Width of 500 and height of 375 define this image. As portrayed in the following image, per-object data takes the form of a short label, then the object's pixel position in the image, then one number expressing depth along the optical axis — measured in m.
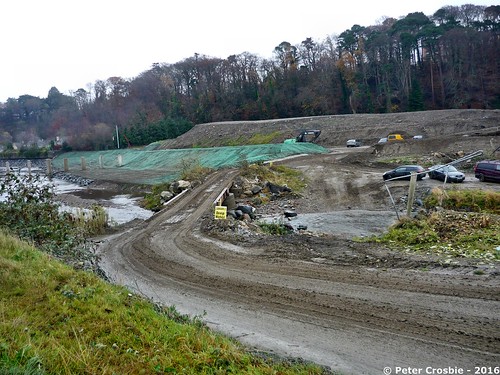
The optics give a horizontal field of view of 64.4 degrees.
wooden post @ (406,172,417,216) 15.70
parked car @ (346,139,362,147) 50.69
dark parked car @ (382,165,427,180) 28.74
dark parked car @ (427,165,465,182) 26.88
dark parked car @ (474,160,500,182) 26.31
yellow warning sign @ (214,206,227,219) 19.94
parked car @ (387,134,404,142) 49.41
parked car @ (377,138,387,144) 49.75
